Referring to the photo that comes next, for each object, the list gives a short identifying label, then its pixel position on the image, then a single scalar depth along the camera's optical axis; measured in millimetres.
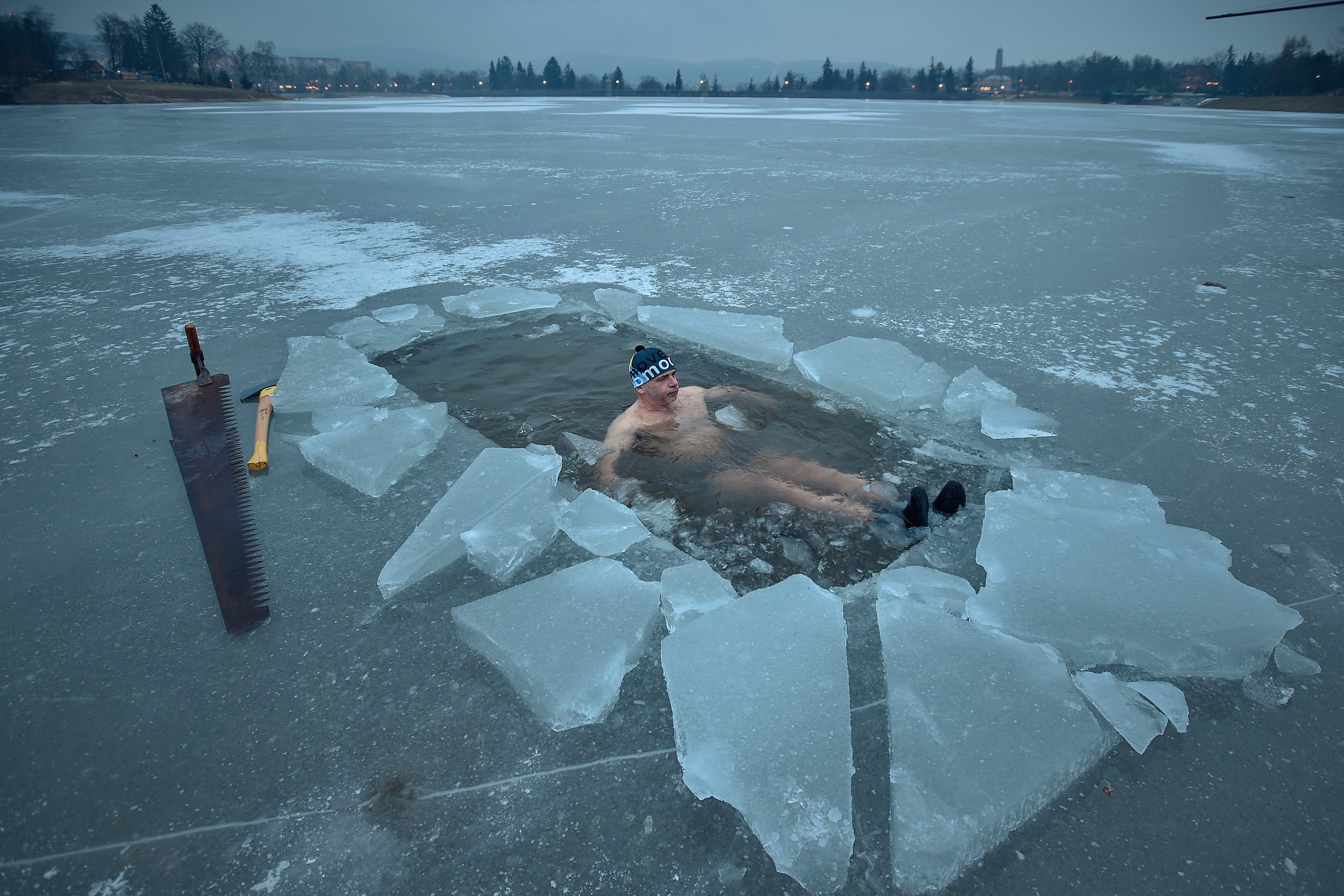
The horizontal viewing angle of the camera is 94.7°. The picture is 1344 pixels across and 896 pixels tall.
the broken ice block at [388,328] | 3496
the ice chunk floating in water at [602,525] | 1958
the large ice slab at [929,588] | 1717
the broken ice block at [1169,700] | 1389
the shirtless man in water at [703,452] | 2426
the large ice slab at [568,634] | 1434
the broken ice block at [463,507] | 1806
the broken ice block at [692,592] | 1661
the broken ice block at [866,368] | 2826
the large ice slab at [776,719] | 1166
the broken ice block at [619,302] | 3951
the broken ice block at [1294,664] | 1496
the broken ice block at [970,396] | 2658
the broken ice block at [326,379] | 2768
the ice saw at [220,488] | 1715
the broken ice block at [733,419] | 3010
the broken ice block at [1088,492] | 1997
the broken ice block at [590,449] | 2809
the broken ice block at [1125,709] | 1356
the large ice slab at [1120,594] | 1506
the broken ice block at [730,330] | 3279
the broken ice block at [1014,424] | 2510
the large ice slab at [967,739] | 1166
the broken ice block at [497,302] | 3957
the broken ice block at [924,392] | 2760
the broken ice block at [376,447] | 2221
